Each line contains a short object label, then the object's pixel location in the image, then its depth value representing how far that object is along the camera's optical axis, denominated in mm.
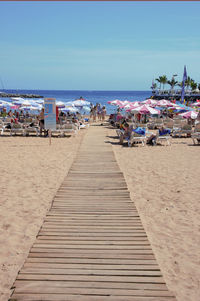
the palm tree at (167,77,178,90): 82625
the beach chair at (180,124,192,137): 16500
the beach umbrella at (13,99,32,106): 20631
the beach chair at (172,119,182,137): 16641
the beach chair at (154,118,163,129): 20369
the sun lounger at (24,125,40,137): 16562
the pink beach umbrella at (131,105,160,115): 16641
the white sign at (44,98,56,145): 12477
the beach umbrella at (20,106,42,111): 20634
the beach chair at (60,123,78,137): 16297
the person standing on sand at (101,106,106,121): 26969
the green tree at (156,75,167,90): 87500
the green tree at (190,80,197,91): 74938
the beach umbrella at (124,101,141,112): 21691
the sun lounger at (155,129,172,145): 14242
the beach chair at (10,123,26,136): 16453
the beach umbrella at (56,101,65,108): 19062
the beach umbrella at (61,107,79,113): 22217
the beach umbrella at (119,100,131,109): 23275
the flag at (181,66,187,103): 28953
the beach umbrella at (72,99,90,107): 22914
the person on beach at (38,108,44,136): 16328
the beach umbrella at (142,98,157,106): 24900
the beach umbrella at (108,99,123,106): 23689
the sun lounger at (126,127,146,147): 13719
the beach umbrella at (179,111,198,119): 16375
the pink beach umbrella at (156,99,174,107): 23406
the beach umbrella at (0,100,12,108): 22997
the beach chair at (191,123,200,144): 14141
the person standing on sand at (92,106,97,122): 27180
